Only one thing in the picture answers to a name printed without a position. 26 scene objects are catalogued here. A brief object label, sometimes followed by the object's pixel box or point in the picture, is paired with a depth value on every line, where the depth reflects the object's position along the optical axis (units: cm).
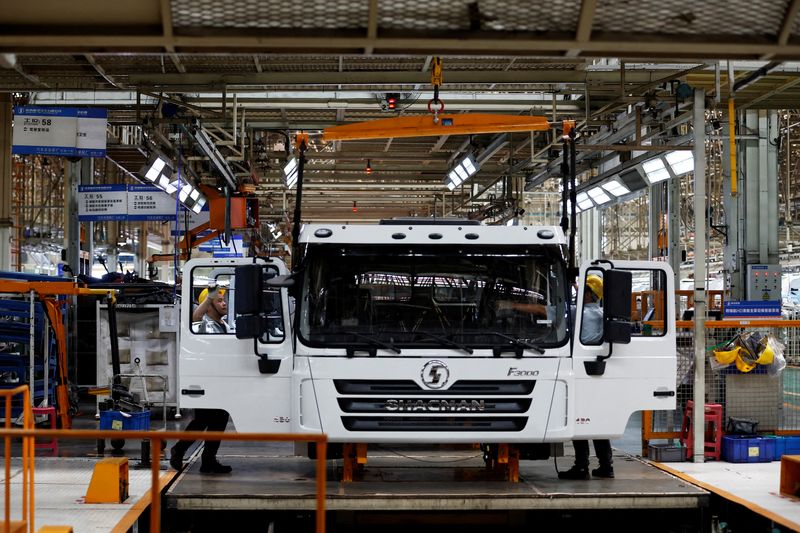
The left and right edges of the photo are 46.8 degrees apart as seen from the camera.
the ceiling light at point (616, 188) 1590
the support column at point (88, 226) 1789
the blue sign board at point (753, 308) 1220
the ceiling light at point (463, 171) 1628
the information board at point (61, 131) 1380
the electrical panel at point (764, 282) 1588
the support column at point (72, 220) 1659
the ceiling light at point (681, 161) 1334
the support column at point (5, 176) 1747
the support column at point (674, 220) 1811
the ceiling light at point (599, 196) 1708
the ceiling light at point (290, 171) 1641
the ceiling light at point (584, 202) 1819
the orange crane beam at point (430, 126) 895
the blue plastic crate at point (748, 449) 1071
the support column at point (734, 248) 1630
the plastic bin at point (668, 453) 1059
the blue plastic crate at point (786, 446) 1084
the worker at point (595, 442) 821
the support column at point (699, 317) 1049
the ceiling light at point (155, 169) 1549
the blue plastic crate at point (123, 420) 1066
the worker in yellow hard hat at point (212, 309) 978
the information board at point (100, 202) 1775
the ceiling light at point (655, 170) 1395
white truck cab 776
